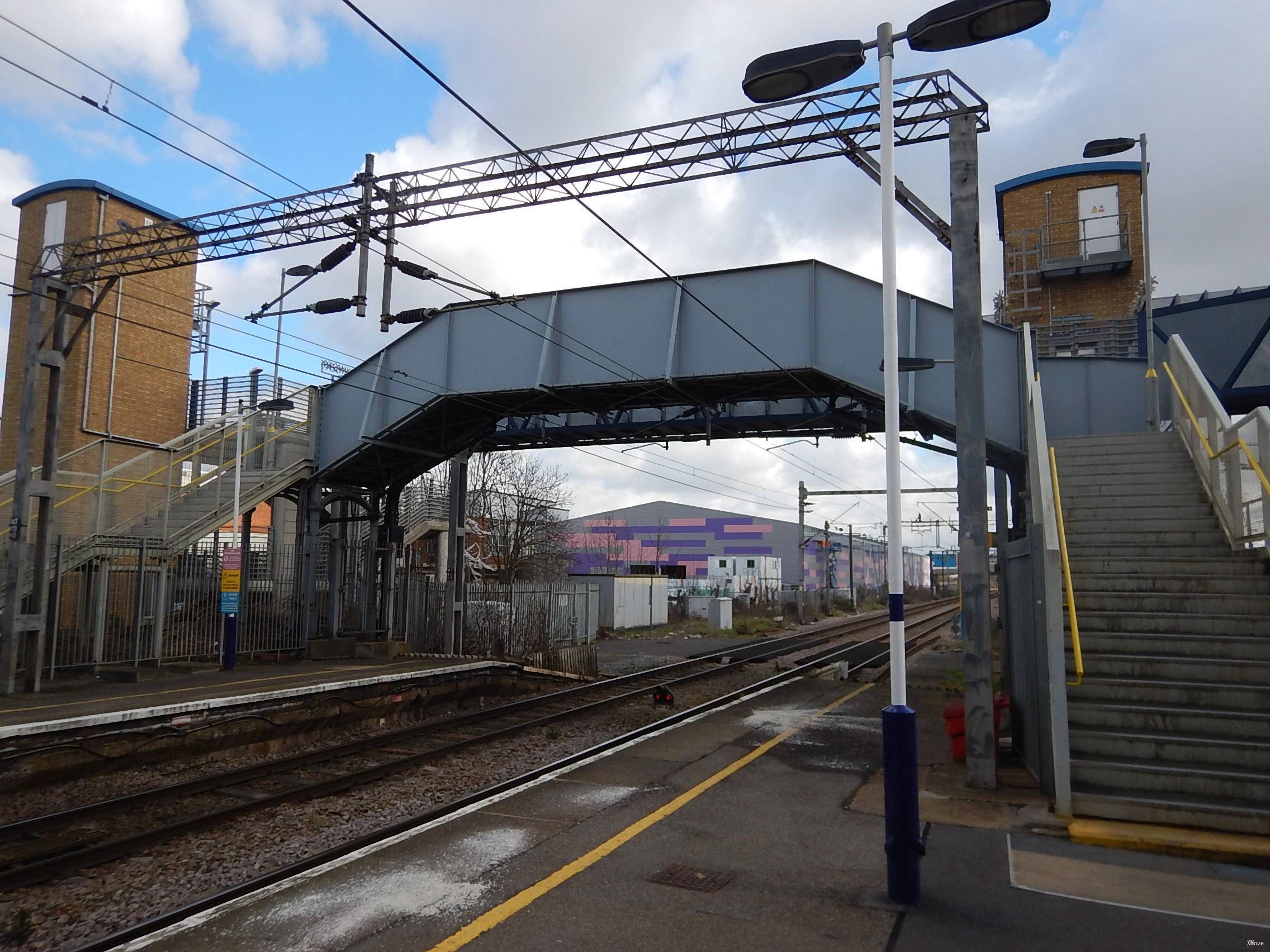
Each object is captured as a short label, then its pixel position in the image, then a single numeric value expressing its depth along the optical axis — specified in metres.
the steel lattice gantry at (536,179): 10.93
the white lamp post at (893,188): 5.84
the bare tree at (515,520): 42.88
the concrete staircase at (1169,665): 7.53
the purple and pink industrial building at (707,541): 88.12
